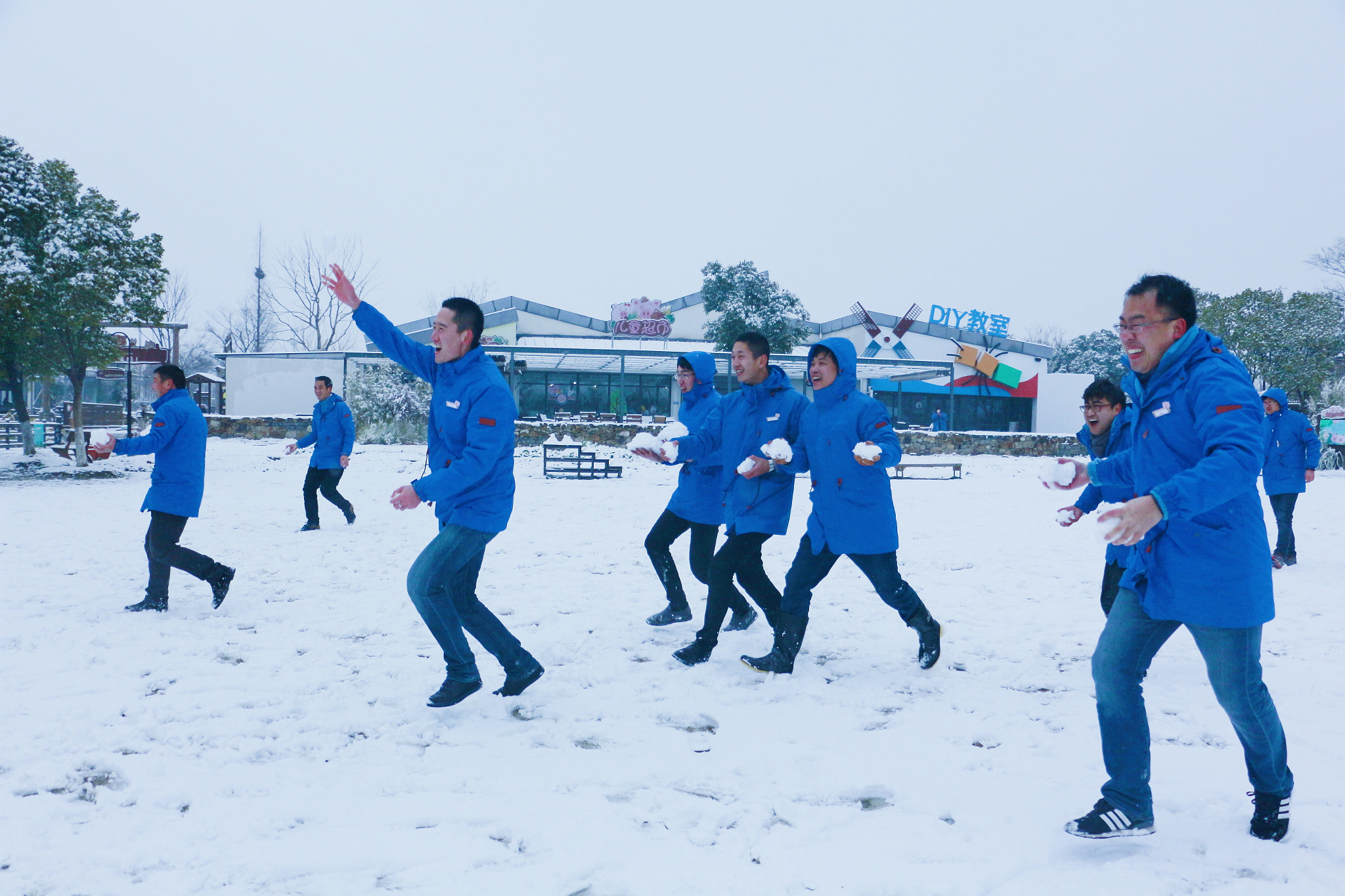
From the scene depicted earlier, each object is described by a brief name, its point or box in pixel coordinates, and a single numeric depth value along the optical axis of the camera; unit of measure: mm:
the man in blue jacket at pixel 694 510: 4879
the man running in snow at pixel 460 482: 3461
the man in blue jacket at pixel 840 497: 4117
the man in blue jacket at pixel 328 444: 9172
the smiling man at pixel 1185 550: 2250
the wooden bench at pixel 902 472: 18312
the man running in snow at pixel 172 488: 5375
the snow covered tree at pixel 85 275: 15297
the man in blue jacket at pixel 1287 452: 7273
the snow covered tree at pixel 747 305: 34781
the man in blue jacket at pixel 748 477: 4371
